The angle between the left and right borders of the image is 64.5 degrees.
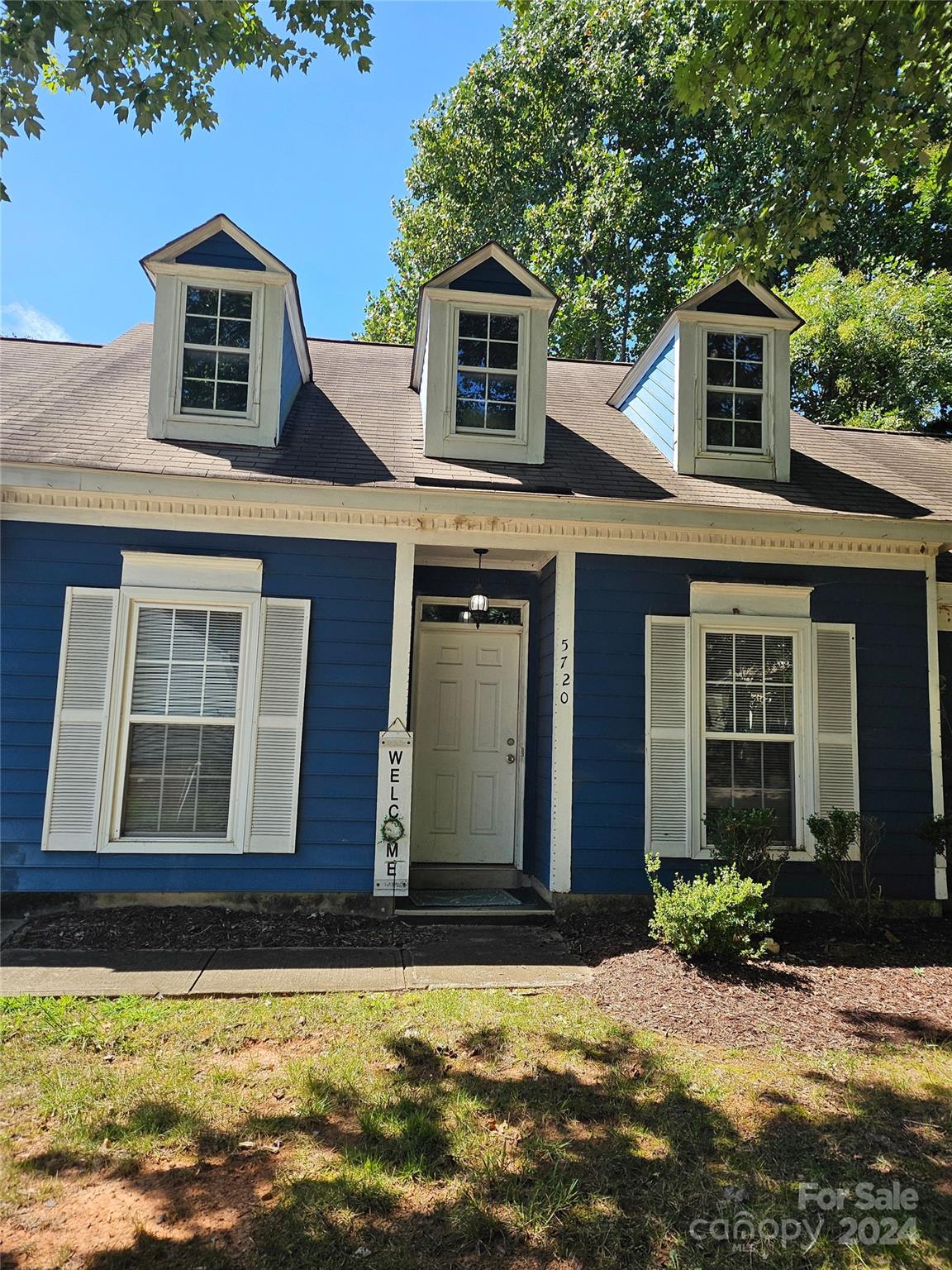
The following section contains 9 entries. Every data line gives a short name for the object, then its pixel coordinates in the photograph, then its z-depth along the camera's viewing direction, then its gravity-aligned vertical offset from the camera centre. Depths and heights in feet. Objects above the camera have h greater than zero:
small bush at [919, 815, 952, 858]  19.35 -2.13
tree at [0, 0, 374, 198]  12.89 +12.24
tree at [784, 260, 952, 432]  45.57 +24.70
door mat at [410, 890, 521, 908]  19.83 -4.46
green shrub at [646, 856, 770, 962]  15.24 -3.58
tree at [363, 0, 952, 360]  54.44 +42.85
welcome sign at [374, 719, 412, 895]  18.70 -2.01
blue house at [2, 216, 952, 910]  18.34 +3.17
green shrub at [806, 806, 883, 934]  18.20 -2.78
